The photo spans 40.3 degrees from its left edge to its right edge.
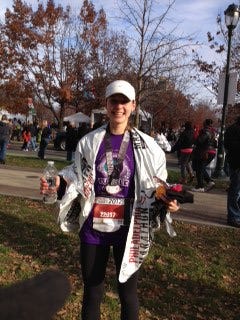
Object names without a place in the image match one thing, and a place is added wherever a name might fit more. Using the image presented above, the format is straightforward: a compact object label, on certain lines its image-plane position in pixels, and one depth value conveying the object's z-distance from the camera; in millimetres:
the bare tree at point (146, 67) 12811
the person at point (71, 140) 12516
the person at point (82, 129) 11530
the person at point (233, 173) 5628
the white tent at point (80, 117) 26264
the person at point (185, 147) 9327
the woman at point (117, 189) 2208
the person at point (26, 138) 17319
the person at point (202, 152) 8171
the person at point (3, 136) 11034
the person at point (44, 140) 12968
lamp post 9919
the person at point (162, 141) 12306
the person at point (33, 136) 18307
